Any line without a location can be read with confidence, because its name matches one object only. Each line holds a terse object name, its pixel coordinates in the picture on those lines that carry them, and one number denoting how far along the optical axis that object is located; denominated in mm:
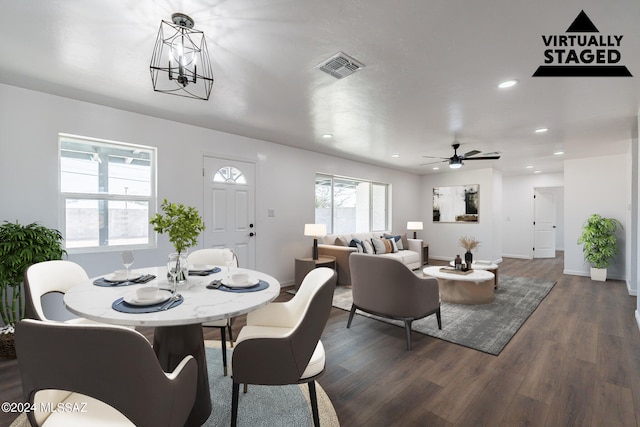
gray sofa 5008
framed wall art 7359
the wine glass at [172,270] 1712
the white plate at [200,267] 2178
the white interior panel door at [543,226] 8172
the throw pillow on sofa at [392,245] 6206
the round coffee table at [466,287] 3926
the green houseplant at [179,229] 1742
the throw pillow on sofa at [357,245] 5482
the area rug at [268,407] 1730
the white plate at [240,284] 1704
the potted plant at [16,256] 2414
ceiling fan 4711
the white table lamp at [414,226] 6853
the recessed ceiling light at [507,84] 2602
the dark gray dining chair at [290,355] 1409
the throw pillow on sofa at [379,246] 5914
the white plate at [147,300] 1359
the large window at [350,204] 5945
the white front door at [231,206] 4113
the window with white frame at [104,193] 3137
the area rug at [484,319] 2881
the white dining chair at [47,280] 1571
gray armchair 2730
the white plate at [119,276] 1839
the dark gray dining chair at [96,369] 856
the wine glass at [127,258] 1869
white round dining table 1235
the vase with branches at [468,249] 4214
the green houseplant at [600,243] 5238
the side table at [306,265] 4627
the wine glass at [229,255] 2283
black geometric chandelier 1776
